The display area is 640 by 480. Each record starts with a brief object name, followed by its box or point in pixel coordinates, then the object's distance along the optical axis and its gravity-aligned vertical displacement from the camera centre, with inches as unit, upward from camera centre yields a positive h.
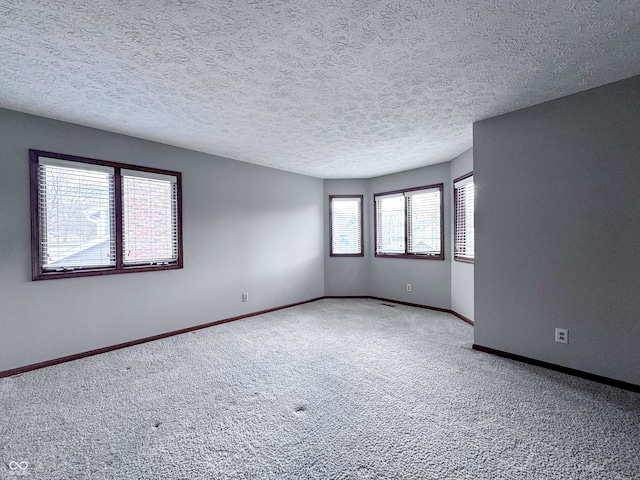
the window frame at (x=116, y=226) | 107.4 +6.3
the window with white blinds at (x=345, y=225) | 225.8 +11.2
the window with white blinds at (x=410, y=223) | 187.8 +11.0
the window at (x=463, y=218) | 157.1 +11.5
